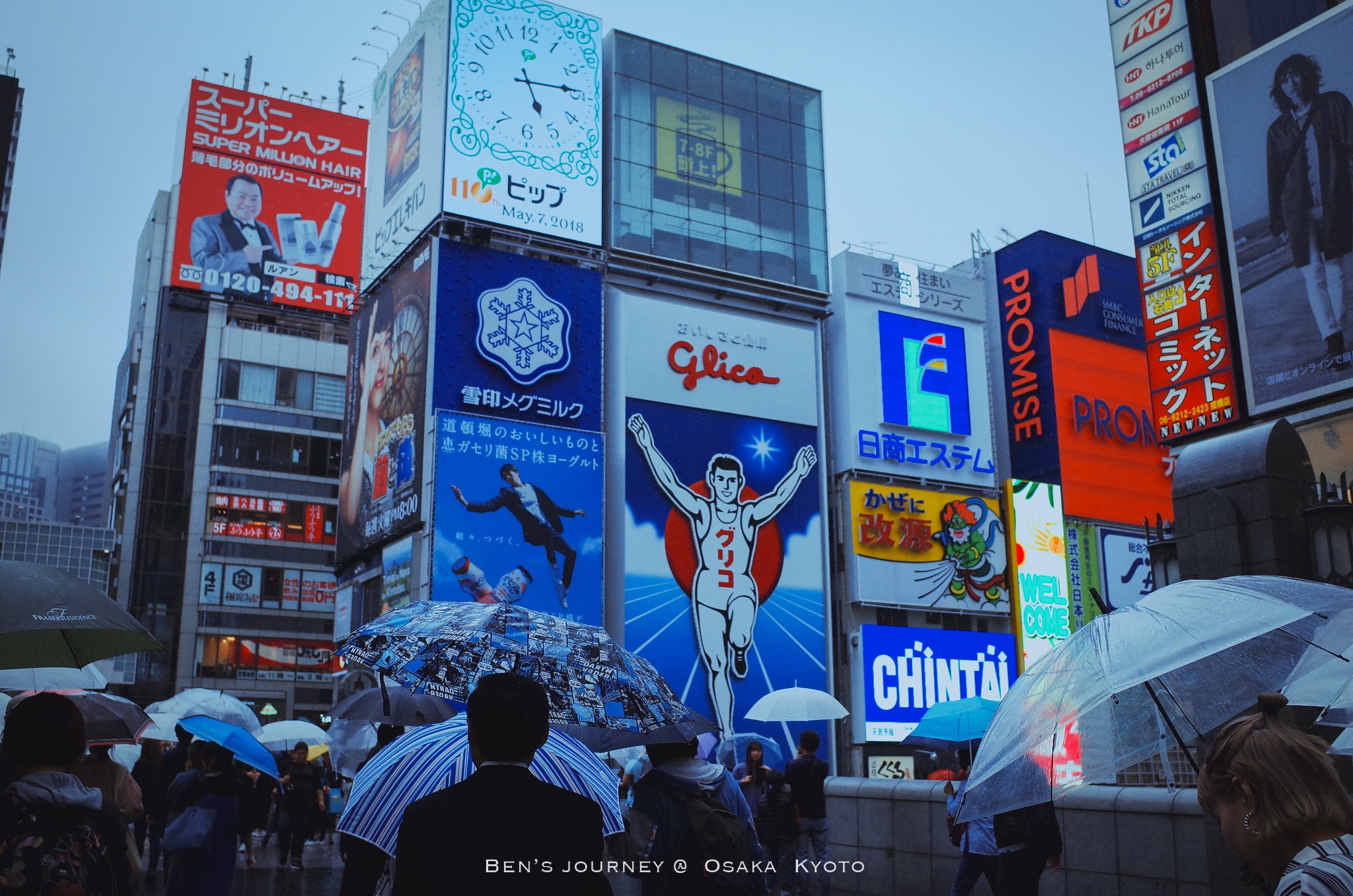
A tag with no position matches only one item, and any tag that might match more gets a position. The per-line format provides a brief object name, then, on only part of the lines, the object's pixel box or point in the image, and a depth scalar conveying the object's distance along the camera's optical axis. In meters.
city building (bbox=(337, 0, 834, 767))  31.02
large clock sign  32.78
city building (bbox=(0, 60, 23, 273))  17.75
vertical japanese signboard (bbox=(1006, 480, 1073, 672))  38.69
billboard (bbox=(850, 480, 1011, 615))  36.69
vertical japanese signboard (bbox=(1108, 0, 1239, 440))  20.31
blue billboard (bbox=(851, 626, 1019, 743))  35.41
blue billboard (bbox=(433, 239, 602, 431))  31.33
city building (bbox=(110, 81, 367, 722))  54.12
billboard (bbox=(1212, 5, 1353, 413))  18.69
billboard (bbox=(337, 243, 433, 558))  31.45
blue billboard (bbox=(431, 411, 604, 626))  29.69
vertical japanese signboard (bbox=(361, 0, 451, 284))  32.97
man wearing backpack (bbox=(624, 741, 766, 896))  5.43
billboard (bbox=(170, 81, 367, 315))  55.19
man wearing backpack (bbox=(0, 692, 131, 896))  3.70
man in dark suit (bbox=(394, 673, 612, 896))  3.13
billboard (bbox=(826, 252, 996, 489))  37.69
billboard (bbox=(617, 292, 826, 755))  32.84
